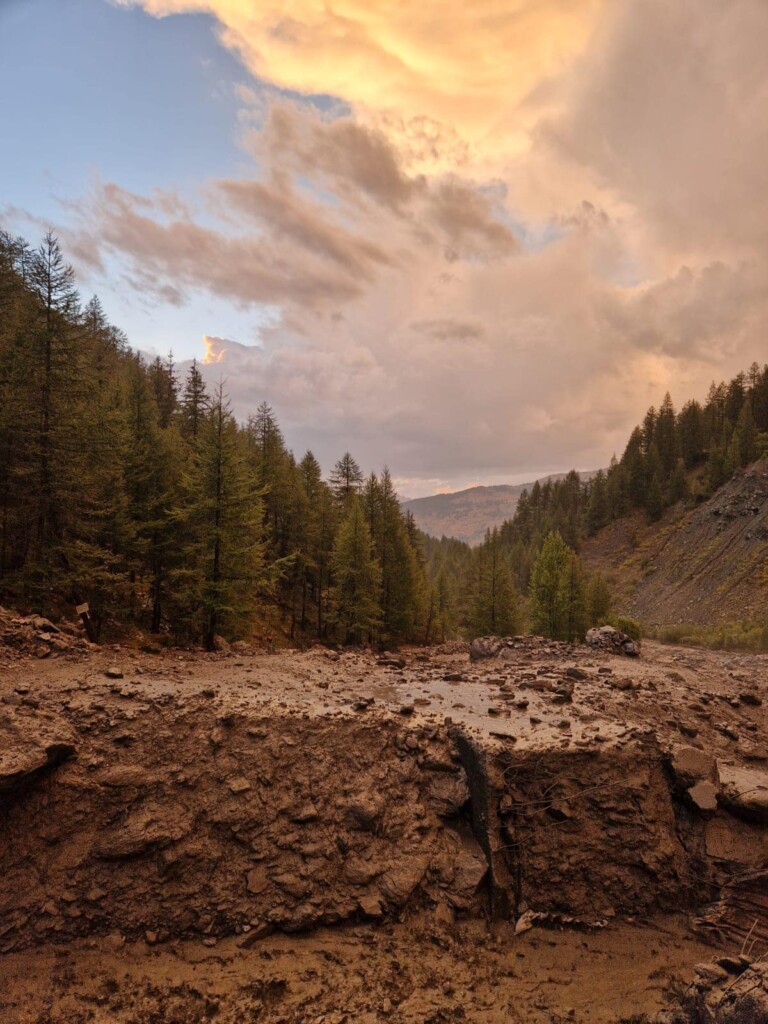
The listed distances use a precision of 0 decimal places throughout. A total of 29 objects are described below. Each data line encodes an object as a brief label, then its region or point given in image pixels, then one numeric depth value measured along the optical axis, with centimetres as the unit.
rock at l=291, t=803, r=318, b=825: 854
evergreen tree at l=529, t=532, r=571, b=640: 3503
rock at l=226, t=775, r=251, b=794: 866
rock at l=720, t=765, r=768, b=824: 868
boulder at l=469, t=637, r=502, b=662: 2314
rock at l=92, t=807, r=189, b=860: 780
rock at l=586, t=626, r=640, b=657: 2298
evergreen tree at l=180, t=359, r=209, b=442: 3678
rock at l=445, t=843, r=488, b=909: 804
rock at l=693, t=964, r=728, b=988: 527
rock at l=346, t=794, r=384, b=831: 864
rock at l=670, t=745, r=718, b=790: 898
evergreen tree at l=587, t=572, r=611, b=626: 4074
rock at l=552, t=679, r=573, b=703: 1237
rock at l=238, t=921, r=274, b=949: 746
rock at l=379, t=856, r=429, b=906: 797
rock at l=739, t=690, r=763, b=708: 1341
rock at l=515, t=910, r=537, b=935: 780
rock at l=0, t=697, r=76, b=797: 764
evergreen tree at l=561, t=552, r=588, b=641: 3534
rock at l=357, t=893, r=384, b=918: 777
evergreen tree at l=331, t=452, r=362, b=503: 4162
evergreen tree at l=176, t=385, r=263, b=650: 1850
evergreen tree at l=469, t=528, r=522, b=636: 3666
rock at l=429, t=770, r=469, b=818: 902
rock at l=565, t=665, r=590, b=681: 1517
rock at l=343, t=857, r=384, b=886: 810
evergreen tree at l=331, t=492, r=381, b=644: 2892
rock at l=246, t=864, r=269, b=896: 792
